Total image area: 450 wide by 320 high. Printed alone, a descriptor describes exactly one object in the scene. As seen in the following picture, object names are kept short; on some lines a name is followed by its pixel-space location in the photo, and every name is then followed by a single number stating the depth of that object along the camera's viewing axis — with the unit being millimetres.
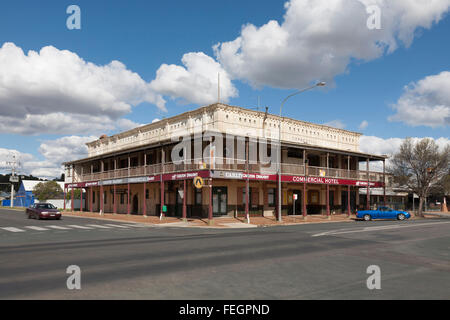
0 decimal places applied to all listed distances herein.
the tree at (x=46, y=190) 69062
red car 30953
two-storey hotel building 32125
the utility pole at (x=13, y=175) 69025
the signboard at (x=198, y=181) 27047
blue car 33000
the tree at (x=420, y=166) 43156
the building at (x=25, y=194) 80375
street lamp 29194
